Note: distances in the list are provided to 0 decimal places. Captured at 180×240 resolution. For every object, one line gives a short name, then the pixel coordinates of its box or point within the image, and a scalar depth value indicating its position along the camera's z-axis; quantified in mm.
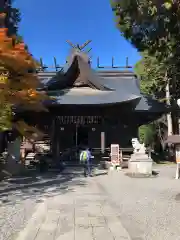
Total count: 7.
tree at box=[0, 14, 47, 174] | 6757
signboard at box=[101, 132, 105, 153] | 11852
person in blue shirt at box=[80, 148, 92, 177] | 8610
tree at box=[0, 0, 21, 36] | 12034
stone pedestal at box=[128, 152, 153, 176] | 8931
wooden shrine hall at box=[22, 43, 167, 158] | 11403
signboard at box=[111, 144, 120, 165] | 10588
